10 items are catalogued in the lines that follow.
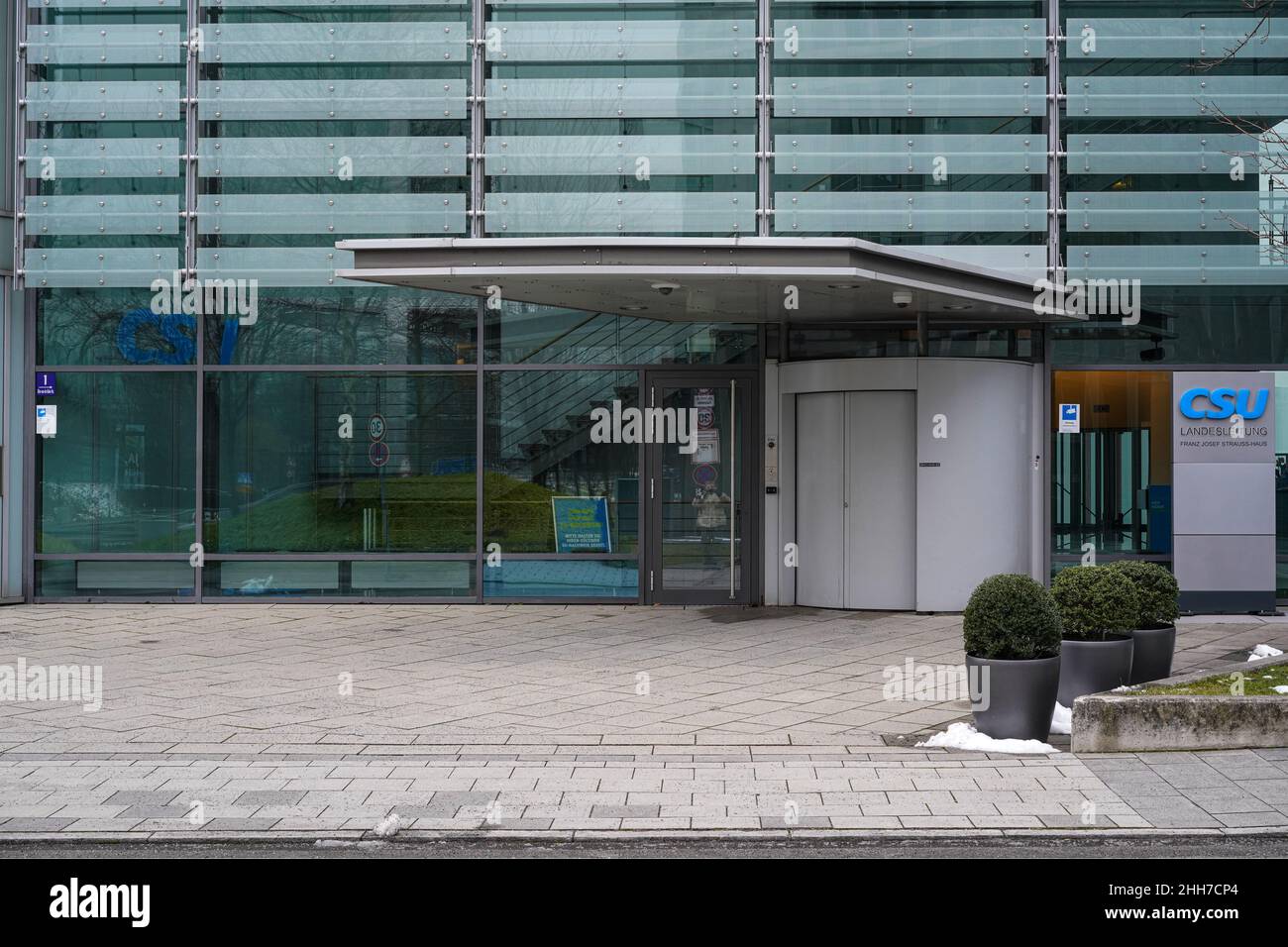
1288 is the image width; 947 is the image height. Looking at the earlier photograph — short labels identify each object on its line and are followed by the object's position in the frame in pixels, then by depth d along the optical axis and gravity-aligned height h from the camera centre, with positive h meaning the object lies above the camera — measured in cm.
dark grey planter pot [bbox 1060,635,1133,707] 884 -125
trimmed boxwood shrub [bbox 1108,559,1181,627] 954 -86
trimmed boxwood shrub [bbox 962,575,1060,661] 799 -88
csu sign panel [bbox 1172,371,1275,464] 1456 +55
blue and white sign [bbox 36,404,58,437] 1548 +57
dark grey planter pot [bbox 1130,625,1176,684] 944 -125
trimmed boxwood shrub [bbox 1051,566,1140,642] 888 -86
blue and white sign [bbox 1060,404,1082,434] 1480 +54
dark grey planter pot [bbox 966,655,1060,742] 789 -130
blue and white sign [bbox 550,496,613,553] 1509 -58
